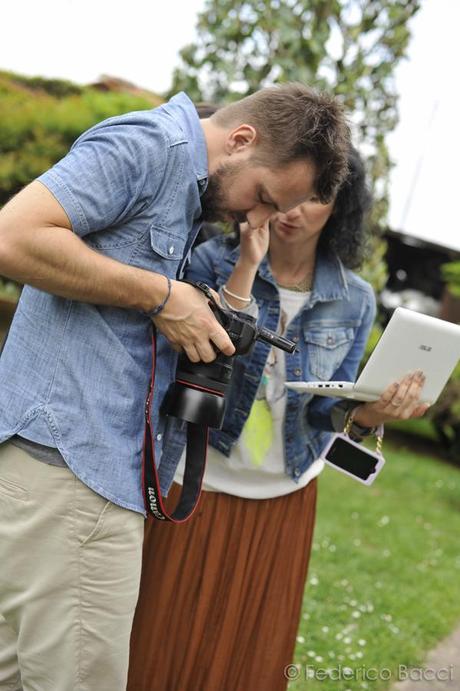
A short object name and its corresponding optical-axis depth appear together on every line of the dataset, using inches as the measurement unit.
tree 173.9
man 68.5
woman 100.7
